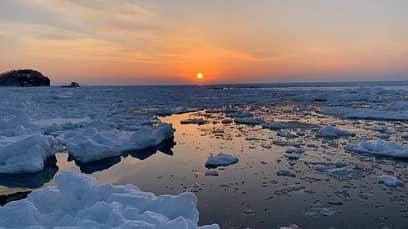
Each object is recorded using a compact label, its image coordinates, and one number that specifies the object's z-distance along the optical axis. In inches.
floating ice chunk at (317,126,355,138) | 529.7
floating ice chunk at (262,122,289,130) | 630.5
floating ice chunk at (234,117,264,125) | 709.9
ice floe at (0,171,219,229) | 174.9
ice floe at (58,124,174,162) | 419.5
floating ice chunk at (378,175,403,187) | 293.7
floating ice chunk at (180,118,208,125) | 726.5
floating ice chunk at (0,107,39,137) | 508.2
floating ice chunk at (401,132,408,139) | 518.6
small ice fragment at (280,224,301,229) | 218.1
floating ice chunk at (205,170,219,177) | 337.3
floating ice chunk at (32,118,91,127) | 660.4
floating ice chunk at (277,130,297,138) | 535.0
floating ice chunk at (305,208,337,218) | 236.7
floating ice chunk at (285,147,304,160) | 394.2
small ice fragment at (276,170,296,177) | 326.0
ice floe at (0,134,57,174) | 359.3
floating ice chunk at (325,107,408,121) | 772.1
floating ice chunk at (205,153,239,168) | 371.2
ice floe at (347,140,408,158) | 391.9
